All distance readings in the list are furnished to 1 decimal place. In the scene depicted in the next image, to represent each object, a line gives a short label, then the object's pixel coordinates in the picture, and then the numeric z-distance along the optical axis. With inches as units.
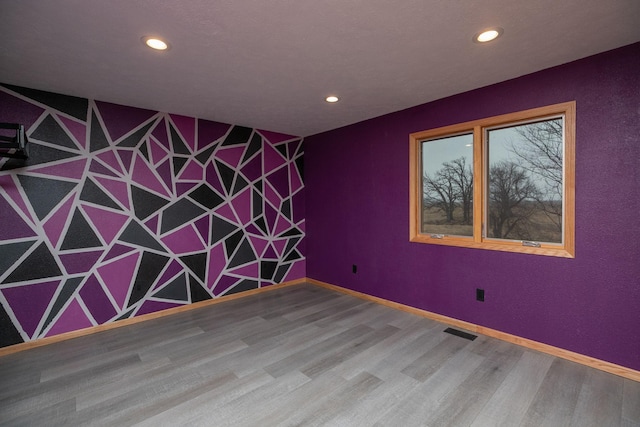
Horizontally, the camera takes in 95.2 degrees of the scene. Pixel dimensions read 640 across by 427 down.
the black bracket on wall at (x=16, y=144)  90.0
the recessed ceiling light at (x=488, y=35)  77.4
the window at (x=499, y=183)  101.5
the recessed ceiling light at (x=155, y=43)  79.3
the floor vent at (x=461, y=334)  113.4
